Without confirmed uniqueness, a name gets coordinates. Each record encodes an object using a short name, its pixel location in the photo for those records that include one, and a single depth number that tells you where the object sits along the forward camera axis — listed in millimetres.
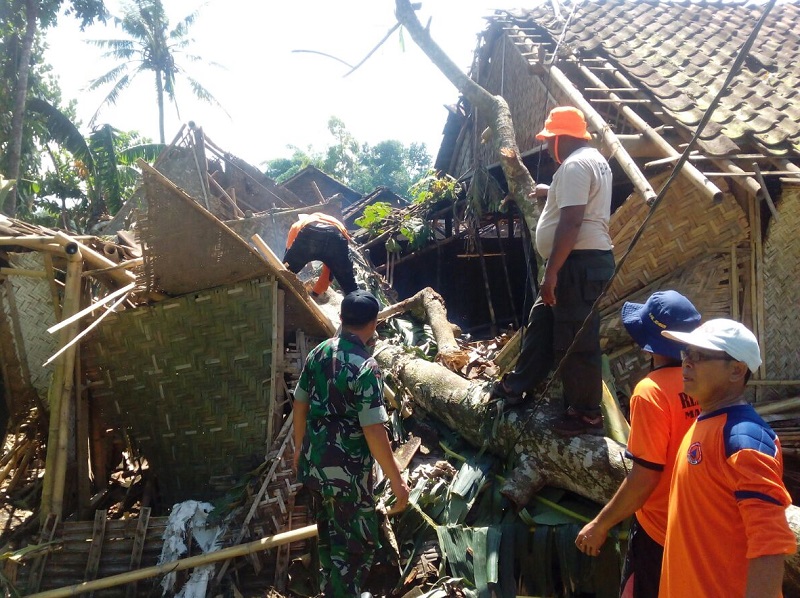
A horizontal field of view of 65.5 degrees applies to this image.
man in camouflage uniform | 2863
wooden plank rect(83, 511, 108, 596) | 3631
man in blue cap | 2066
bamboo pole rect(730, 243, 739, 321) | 4738
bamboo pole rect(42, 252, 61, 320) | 4309
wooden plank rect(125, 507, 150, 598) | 3570
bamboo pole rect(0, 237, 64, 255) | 4152
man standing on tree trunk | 3152
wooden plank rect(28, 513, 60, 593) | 3629
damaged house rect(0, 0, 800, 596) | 3705
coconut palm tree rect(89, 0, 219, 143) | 23359
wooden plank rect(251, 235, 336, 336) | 4488
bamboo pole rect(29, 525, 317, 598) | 3393
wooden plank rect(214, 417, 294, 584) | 3562
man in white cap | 1537
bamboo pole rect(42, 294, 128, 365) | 3729
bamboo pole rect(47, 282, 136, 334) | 3688
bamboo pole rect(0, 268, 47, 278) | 4258
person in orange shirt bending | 5504
